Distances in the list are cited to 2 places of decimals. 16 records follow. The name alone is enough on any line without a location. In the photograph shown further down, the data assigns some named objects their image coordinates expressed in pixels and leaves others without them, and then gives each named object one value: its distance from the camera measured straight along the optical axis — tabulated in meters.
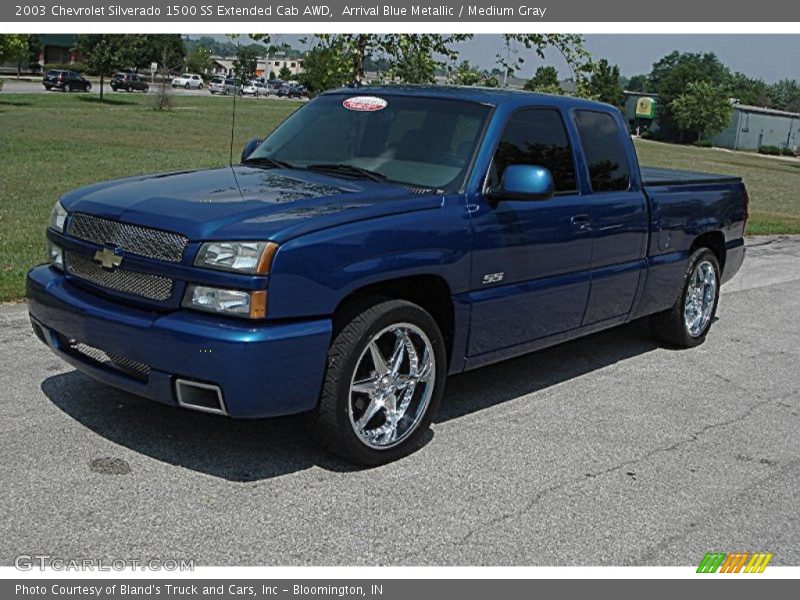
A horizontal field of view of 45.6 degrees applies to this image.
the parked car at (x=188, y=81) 89.75
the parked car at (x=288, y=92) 90.17
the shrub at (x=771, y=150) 87.00
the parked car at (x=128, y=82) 68.69
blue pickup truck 4.06
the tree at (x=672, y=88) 103.19
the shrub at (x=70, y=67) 79.19
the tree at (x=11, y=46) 36.25
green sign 101.94
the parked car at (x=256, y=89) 84.99
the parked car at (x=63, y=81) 58.91
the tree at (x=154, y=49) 59.16
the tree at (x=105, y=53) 54.75
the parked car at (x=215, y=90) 78.38
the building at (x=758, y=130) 96.38
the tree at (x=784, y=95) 168.00
